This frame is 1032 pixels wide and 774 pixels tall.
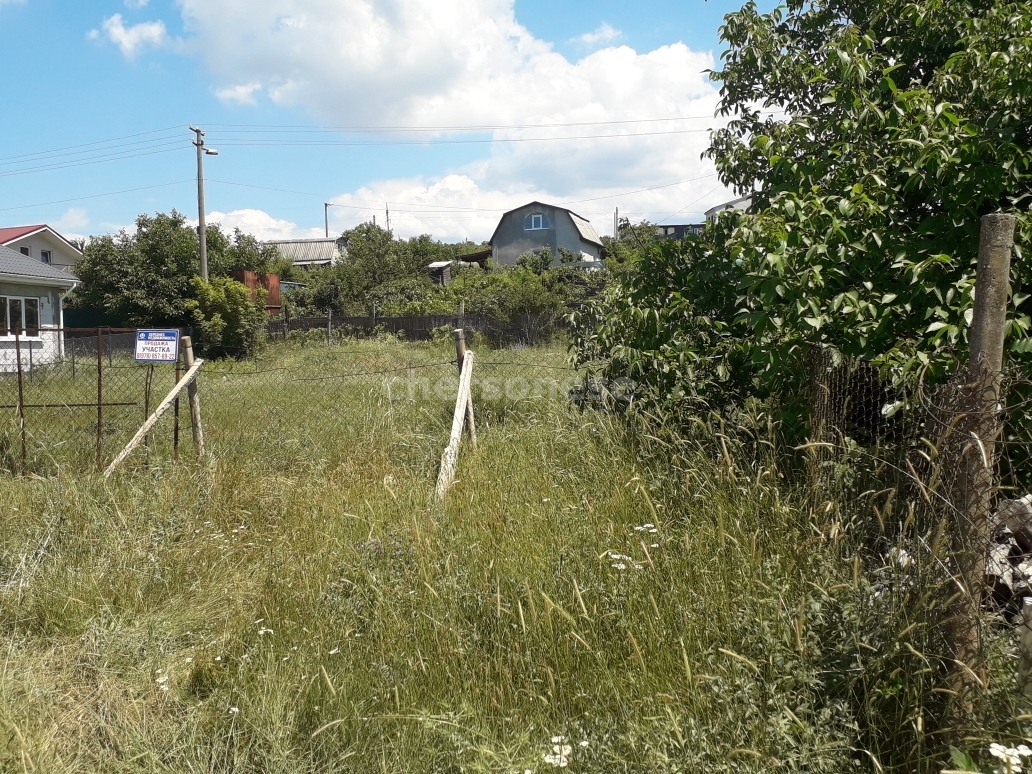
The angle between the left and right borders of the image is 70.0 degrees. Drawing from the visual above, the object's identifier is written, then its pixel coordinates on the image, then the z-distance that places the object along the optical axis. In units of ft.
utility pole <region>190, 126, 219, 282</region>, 87.10
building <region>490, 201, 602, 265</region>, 147.95
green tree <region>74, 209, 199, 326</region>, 93.25
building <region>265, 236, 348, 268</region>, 239.91
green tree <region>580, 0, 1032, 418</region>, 12.82
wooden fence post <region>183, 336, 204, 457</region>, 22.07
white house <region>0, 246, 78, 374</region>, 65.57
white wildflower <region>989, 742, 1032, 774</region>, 6.39
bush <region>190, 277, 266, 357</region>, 80.33
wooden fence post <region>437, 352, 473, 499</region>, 17.20
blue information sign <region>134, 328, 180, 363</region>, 22.45
